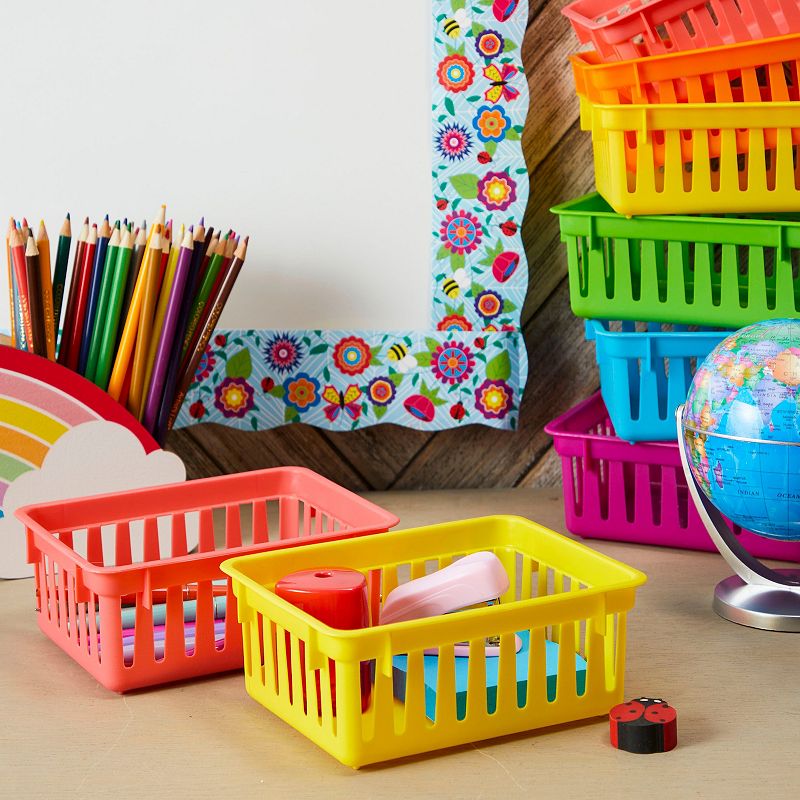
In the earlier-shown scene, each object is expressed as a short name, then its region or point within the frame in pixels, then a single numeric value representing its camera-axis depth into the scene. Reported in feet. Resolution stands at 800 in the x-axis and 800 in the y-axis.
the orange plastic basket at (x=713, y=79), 5.88
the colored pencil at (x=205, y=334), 6.15
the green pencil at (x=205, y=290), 6.11
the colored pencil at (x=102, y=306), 6.02
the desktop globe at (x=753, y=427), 5.52
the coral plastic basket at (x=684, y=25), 5.88
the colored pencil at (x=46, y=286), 5.96
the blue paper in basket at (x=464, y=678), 5.18
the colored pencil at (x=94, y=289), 6.03
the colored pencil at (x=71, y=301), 6.02
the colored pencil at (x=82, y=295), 6.02
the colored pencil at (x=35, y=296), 5.93
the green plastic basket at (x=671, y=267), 5.97
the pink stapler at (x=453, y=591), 5.30
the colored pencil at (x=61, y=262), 6.03
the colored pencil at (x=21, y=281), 5.94
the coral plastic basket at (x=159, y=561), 5.36
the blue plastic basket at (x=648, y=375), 6.04
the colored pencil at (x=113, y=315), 6.00
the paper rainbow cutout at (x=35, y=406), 5.91
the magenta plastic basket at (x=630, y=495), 6.12
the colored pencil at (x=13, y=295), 5.99
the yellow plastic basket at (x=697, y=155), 5.91
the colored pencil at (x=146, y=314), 6.00
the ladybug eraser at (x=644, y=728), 5.13
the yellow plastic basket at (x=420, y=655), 5.06
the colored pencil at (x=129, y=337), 6.01
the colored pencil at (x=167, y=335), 6.02
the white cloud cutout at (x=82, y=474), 5.95
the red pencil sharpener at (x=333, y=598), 5.18
